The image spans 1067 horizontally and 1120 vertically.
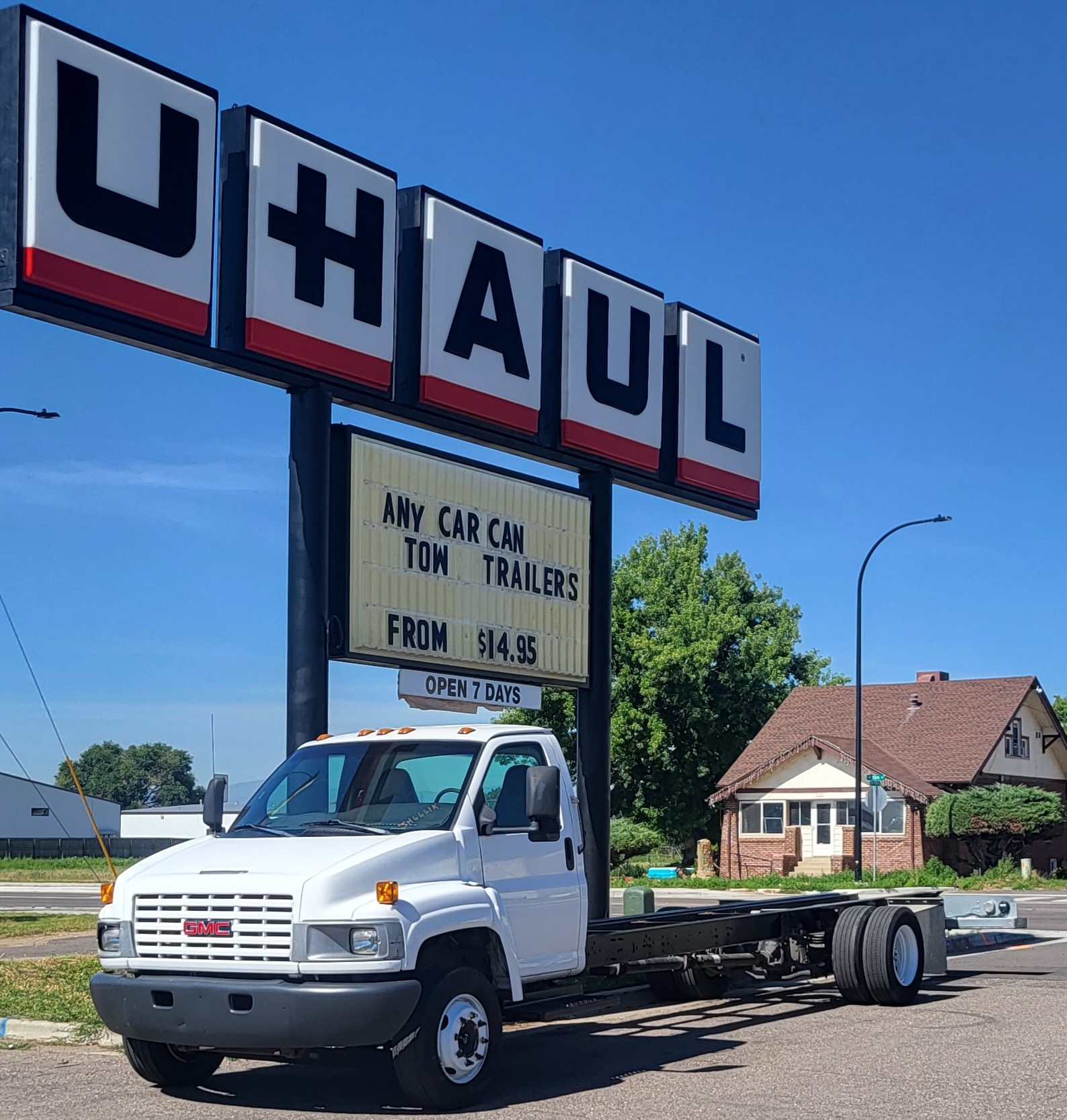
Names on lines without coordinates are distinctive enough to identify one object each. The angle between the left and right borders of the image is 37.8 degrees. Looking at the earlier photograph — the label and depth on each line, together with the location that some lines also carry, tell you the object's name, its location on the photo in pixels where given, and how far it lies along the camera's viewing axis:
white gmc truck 8.96
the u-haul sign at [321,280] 12.45
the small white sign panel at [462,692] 15.40
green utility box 17.14
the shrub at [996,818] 47.19
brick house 52.31
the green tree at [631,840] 60.91
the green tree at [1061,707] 111.16
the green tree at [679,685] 65.00
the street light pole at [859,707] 41.31
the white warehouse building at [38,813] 94.19
